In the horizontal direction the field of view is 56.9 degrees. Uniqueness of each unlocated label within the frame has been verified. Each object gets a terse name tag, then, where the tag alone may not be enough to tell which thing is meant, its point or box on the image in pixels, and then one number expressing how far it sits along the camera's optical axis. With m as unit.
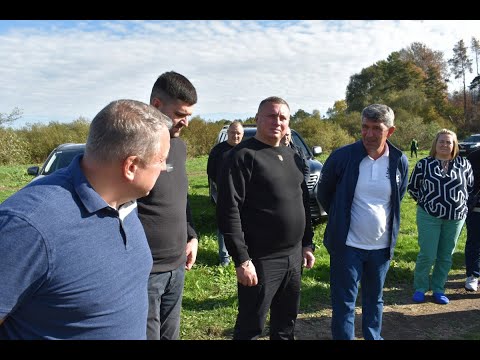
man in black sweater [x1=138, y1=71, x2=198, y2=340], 2.74
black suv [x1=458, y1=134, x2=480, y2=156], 28.06
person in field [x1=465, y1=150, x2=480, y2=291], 5.38
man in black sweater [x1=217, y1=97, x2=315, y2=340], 3.20
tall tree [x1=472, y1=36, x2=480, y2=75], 46.86
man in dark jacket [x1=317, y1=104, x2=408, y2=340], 3.67
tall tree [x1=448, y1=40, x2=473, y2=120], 55.66
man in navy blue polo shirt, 1.32
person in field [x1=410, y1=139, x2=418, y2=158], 27.57
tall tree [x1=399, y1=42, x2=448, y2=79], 57.68
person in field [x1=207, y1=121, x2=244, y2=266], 6.15
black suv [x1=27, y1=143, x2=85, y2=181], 7.66
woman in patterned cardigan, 4.91
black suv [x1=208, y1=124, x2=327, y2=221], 7.80
